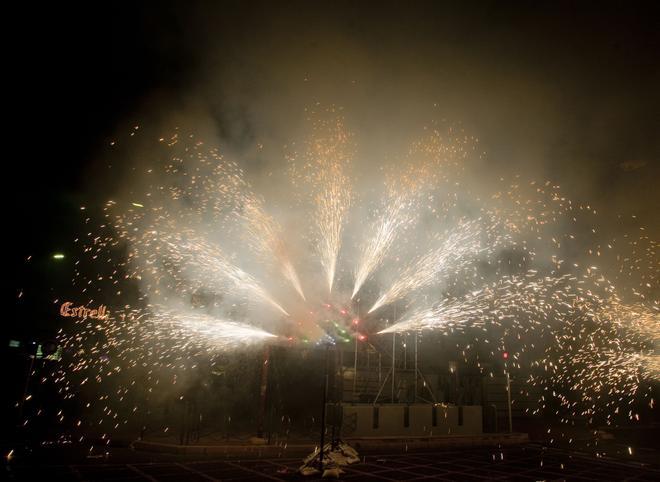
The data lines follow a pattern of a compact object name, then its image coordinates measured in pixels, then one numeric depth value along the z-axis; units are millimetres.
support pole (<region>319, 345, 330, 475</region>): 8173
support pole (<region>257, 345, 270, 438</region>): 11912
